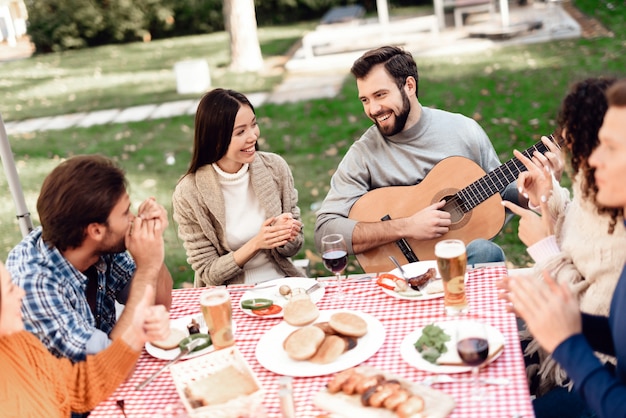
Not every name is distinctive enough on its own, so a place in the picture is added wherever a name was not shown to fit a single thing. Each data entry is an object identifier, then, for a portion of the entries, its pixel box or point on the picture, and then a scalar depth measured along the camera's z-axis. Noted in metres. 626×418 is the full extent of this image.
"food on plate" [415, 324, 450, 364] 2.18
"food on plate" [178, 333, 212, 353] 2.47
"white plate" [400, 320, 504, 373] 2.12
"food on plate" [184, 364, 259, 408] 2.12
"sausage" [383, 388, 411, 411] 1.92
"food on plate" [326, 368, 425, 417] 1.91
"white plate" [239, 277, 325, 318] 2.74
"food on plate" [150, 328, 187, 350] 2.53
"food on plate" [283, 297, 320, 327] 2.53
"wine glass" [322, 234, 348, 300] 2.72
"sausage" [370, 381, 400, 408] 1.95
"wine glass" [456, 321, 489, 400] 2.00
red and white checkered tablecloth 1.99
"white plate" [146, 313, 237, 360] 2.46
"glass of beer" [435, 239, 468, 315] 2.40
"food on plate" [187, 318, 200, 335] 2.58
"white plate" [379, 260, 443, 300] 2.61
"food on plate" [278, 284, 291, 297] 2.80
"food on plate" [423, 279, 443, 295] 2.62
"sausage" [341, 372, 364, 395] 2.03
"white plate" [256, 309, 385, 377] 2.22
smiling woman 3.55
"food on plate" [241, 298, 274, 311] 2.71
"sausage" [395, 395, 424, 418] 1.88
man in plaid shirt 2.50
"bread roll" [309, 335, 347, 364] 2.26
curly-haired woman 2.42
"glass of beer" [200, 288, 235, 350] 2.41
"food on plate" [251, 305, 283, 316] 2.68
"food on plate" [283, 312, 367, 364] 2.29
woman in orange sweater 2.19
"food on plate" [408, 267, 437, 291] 2.68
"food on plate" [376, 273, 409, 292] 2.69
